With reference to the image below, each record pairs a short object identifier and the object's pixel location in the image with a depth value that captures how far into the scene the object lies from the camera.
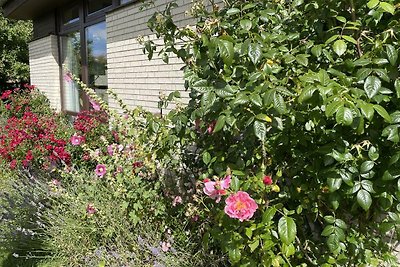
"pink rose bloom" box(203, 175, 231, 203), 1.74
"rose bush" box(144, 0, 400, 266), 1.55
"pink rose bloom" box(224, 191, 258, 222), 1.66
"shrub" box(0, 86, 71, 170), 4.61
